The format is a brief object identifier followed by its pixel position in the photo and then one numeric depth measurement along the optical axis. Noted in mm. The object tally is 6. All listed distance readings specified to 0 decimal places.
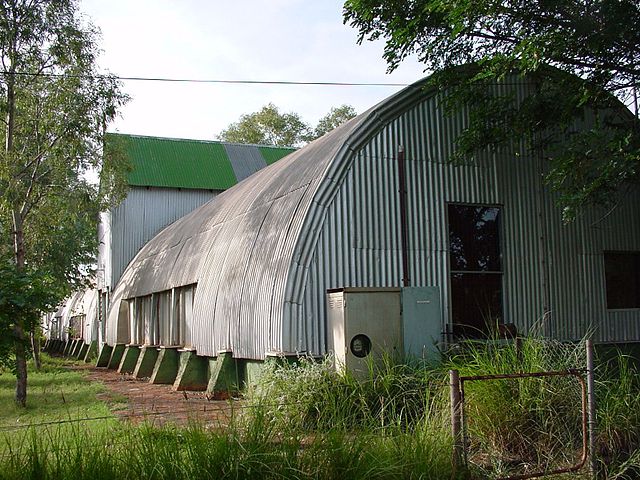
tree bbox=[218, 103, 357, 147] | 56625
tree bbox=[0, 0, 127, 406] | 15812
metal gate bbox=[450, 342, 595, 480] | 6223
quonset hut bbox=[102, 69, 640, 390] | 11648
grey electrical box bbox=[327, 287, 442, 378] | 10258
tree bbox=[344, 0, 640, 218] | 10094
